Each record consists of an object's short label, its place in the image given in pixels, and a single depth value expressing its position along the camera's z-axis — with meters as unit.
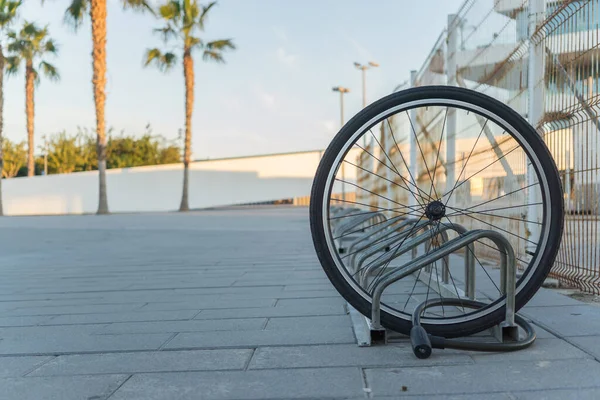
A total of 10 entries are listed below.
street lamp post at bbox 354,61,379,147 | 33.12
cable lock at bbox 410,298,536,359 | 2.32
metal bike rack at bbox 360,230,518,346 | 2.42
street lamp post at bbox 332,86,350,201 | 35.37
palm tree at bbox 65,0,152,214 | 22.80
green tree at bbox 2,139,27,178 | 52.59
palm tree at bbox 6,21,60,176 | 28.62
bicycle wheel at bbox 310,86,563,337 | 2.52
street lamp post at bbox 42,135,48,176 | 48.50
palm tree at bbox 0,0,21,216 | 25.77
